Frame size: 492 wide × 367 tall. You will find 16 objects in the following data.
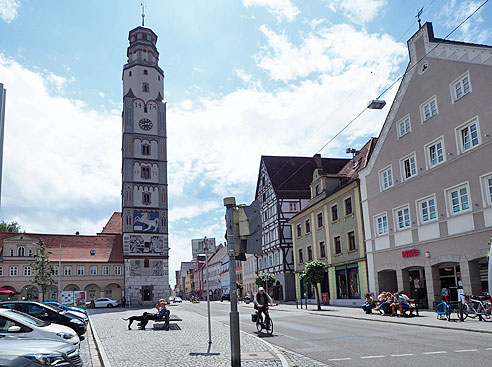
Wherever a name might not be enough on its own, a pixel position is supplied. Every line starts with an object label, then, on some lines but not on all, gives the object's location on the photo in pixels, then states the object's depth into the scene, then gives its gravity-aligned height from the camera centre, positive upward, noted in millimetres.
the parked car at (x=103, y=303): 60719 -1996
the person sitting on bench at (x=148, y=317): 18859 -1255
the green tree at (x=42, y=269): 51625 +2208
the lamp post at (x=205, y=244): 14688 +1147
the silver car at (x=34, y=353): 6562 -909
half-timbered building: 53625 +8728
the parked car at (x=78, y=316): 19219 -1150
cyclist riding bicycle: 16531 -752
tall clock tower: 65375 +12697
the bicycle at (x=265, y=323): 16641 -1502
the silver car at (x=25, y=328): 10297 -848
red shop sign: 27400 +1158
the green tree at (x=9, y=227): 84088 +11253
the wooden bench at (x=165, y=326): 18502 -1644
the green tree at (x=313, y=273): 34156 +304
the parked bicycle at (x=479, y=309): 18805 -1540
